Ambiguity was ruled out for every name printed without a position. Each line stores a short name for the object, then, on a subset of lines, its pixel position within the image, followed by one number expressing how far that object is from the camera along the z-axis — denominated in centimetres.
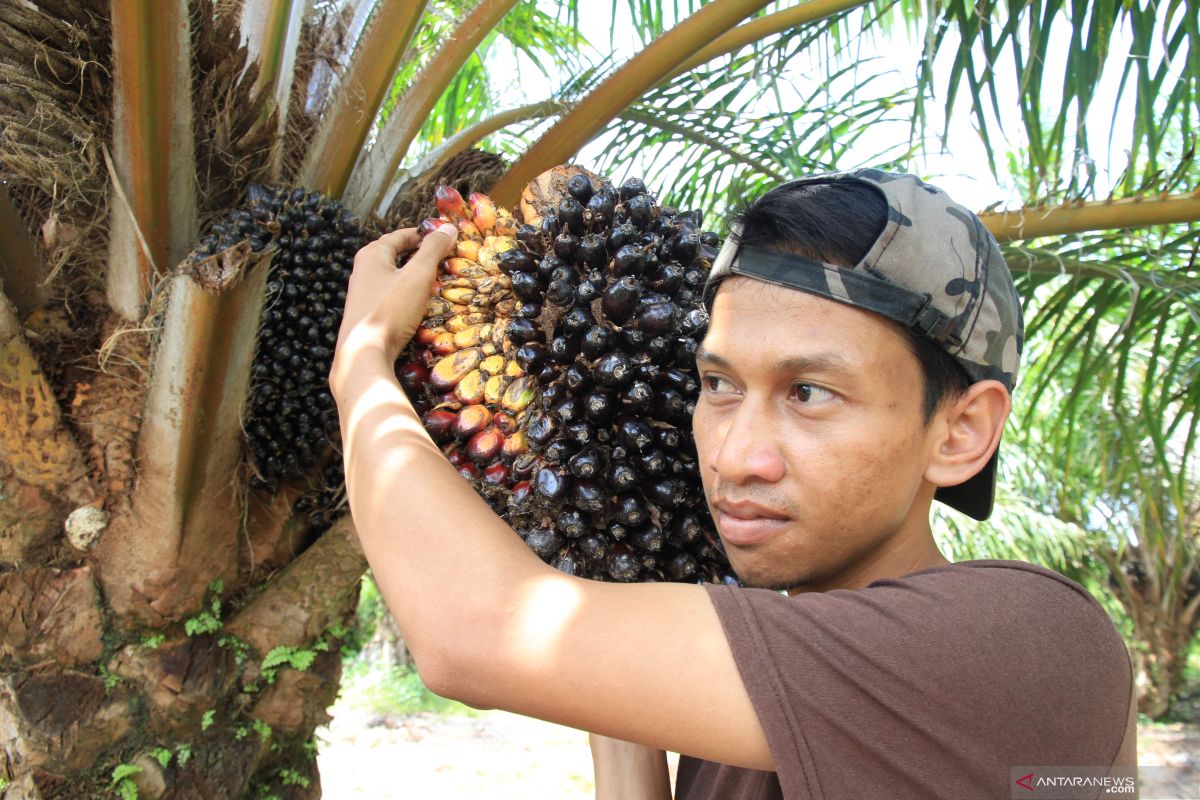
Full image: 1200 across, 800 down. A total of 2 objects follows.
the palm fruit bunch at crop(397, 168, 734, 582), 125
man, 90
